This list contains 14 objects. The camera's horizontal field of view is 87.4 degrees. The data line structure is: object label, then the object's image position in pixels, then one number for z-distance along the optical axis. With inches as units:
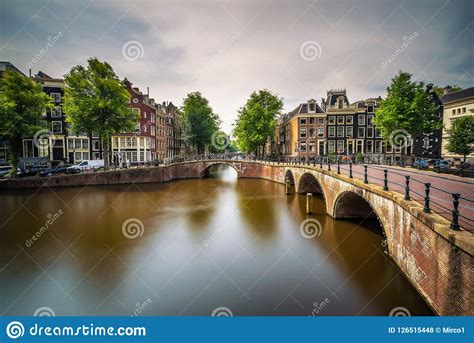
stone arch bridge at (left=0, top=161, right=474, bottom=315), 200.7
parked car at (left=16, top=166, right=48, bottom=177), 1154.0
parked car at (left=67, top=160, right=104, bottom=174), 1217.2
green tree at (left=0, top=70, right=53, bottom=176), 1071.0
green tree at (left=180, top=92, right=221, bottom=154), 1758.1
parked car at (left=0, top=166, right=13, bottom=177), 1188.3
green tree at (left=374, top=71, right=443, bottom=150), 970.7
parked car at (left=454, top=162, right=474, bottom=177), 511.6
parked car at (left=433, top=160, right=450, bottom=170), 942.1
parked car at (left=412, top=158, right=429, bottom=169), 709.9
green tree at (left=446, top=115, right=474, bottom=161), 896.9
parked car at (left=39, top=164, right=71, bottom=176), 1171.4
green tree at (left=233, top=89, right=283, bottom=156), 1585.9
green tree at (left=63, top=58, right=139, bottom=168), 1128.8
